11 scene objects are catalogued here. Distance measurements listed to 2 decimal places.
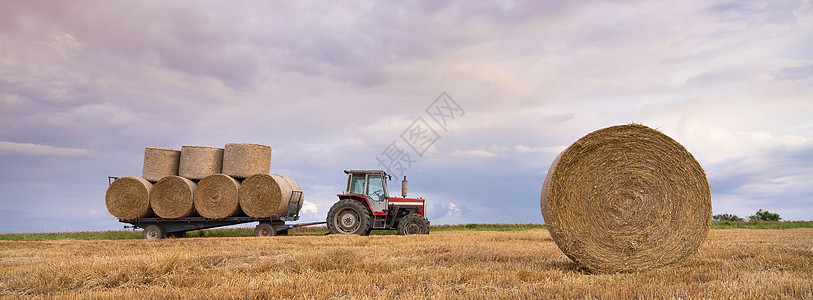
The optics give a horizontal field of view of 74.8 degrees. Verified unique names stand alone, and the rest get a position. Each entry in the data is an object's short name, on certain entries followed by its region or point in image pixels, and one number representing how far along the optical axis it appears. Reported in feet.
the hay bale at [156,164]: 49.55
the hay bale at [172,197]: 47.21
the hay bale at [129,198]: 47.65
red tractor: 45.39
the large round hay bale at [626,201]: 20.10
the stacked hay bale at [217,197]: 46.42
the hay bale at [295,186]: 50.30
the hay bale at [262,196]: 45.96
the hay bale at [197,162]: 48.65
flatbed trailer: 47.03
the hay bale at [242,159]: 47.75
